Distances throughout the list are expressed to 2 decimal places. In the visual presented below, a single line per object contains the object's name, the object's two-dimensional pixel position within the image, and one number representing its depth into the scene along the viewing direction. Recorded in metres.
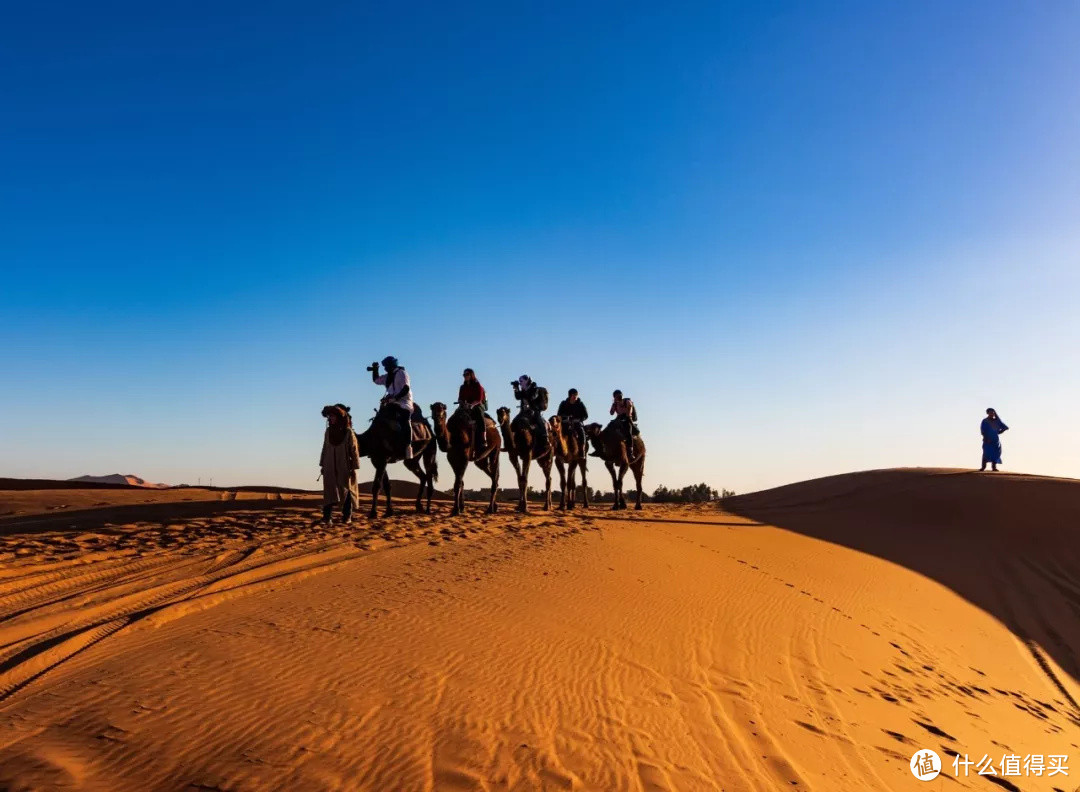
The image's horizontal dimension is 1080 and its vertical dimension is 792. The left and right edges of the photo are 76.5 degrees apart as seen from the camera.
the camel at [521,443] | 18.44
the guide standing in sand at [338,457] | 13.77
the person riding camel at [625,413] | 21.95
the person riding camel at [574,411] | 21.47
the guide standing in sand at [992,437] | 25.61
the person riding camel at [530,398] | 18.75
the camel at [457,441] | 16.73
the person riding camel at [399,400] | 15.40
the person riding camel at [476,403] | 16.95
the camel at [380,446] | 15.36
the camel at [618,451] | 21.95
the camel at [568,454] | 20.40
